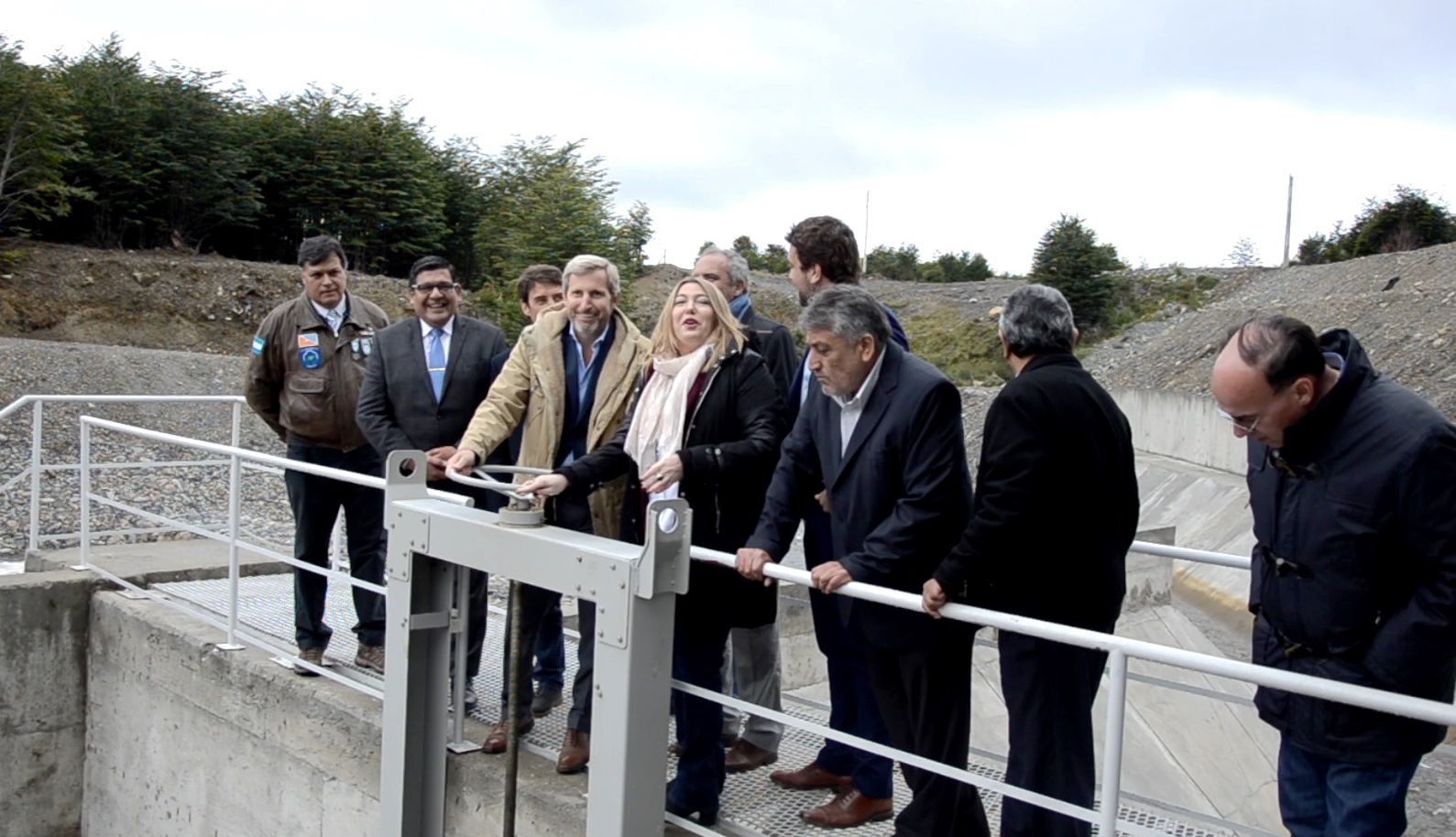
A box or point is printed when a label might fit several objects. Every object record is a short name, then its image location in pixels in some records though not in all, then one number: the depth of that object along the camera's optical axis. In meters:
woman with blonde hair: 3.53
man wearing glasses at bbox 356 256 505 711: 4.73
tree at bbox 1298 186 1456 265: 25.03
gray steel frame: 3.12
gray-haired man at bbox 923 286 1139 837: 2.91
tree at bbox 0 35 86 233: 18.33
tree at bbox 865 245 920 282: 39.56
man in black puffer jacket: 2.30
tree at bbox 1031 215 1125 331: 25.05
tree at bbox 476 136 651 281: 21.66
